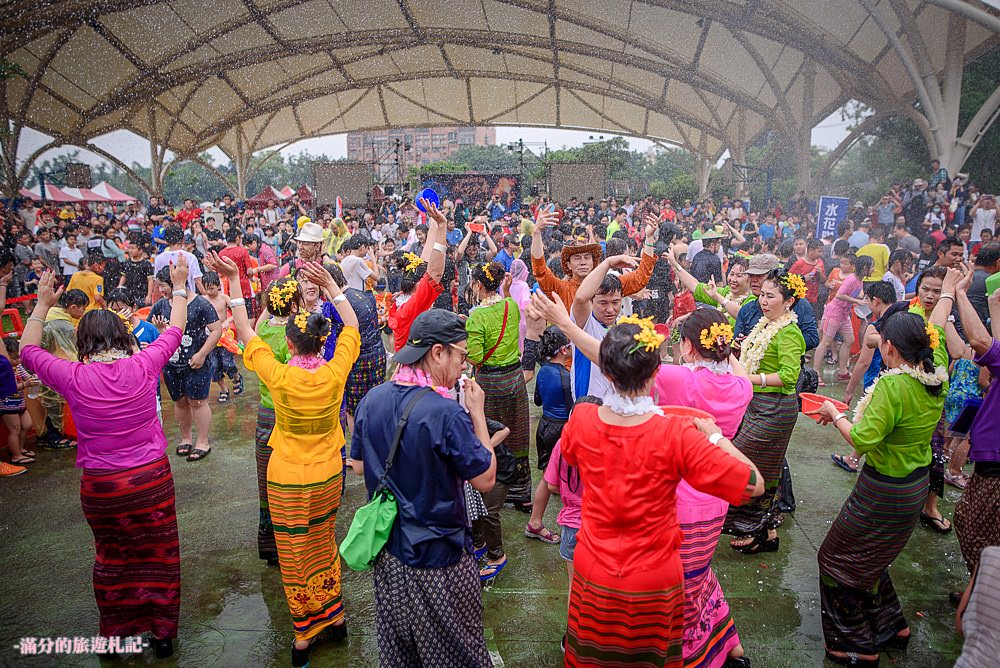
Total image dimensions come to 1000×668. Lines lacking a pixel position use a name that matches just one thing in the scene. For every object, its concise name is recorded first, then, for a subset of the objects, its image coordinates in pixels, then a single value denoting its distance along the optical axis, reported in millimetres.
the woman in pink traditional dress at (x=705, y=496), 2838
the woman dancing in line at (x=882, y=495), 2984
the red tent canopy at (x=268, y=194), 33562
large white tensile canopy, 17844
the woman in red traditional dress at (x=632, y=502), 2186
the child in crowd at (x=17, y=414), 5547
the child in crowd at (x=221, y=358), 5676
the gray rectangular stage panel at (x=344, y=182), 24172
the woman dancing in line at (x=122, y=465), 3207
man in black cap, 2328
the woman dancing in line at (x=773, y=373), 3965
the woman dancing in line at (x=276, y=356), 3982
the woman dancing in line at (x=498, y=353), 4500
